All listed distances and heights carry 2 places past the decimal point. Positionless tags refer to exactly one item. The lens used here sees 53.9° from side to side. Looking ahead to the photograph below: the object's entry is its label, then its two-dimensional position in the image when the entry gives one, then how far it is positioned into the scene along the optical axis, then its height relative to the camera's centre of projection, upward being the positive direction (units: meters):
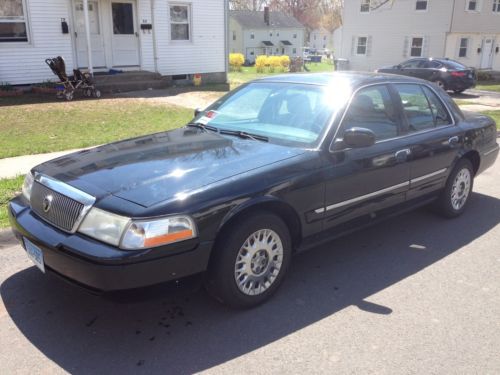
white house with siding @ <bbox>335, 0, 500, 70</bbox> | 29.75 +1.11
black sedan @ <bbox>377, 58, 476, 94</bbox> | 20.00 -0.93
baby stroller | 13.64 -0.96
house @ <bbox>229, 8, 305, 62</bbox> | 60.06 +1.88
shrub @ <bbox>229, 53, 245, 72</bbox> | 33.66 -0.85
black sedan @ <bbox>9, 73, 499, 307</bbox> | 3.03 -0.95
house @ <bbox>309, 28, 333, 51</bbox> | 94.50 +1.86
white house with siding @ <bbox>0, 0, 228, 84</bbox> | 14.40 +0.35
